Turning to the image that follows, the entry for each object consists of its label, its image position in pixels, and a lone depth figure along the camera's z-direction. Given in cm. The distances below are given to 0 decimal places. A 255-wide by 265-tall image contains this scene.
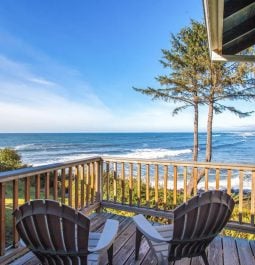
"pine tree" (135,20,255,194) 1116
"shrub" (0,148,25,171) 1058
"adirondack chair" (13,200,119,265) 180
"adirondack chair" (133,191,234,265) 207
